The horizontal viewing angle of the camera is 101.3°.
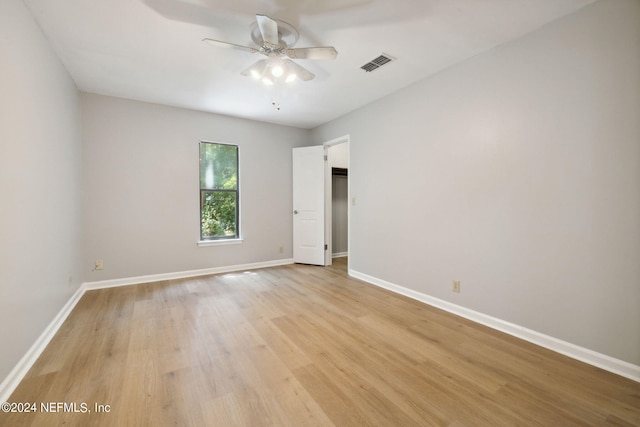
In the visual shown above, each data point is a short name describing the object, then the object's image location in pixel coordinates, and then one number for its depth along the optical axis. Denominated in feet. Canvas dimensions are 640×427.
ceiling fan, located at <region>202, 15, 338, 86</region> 6.63
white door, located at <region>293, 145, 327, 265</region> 16.14
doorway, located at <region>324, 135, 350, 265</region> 18.95
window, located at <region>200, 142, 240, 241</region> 14.55
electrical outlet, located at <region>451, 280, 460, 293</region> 9.23
